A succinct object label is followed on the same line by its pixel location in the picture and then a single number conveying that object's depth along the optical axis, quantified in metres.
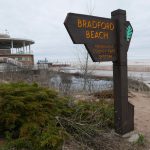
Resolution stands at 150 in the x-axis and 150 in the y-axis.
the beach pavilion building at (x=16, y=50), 57.47
